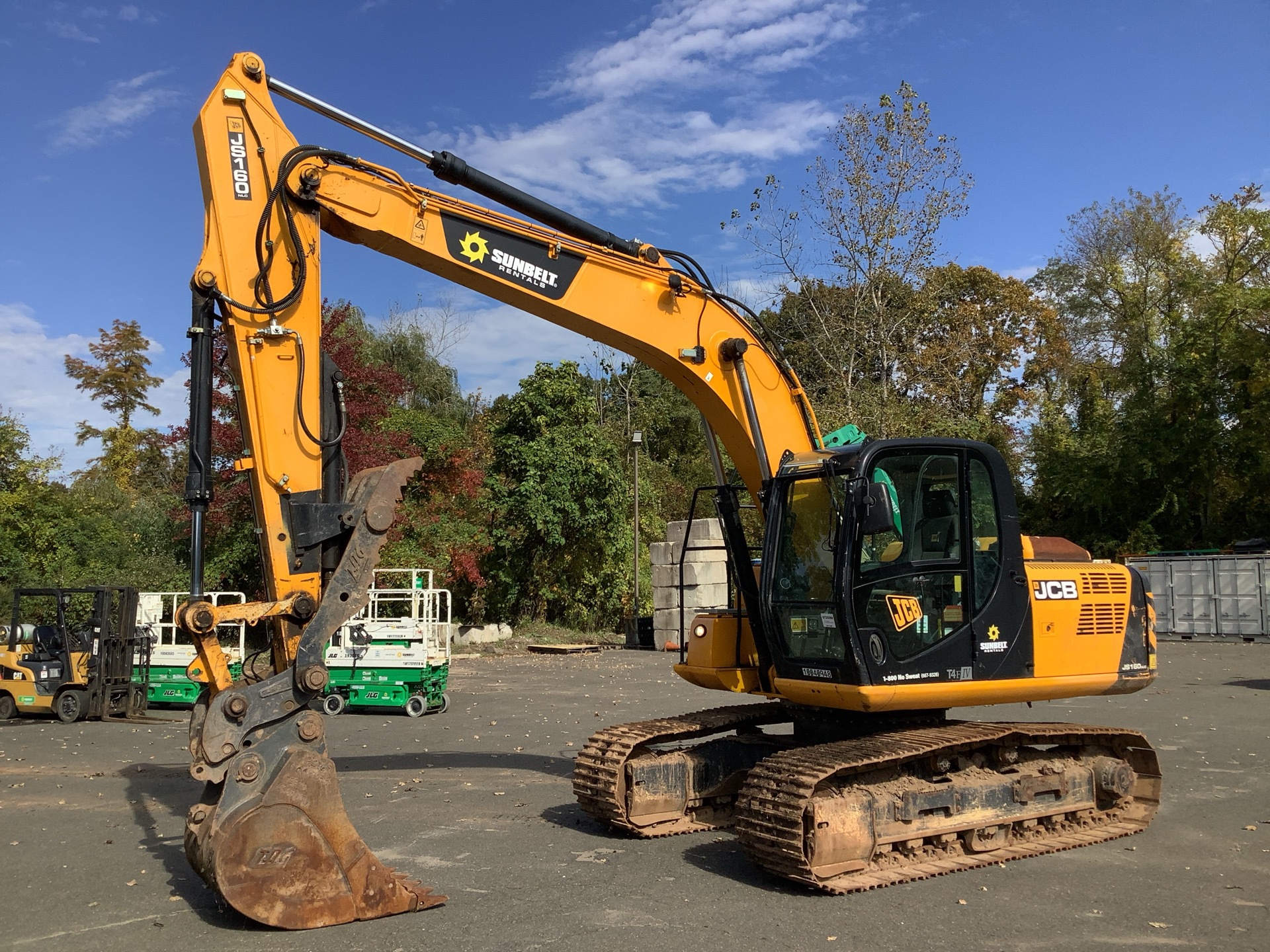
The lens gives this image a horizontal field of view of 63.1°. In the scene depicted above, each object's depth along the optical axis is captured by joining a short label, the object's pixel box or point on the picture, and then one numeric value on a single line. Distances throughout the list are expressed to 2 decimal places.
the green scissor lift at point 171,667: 16.62
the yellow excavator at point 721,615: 5.52
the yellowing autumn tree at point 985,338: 37.12
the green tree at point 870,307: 24.25
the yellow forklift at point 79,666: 15.38
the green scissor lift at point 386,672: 14.73
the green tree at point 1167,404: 33.16
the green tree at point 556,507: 28.09
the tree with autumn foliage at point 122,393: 41.25
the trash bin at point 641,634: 26.83
